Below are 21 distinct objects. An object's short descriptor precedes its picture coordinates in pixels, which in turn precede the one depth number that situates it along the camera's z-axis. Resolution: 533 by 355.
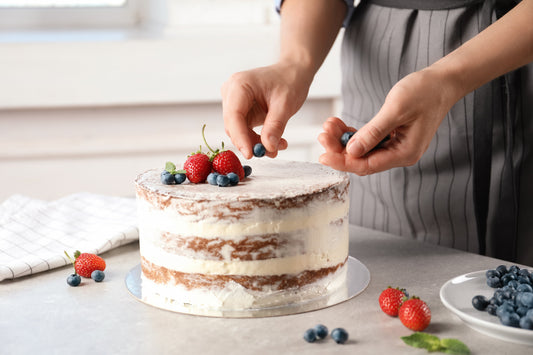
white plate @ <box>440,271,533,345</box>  0.98
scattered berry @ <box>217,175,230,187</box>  1.22
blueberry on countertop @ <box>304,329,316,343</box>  1.03
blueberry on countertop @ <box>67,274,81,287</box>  1.30
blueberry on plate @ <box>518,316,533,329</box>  0.99
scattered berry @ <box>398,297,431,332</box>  1.06
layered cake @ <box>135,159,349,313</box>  1.16
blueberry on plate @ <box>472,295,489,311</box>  1.07
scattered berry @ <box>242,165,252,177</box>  1.30
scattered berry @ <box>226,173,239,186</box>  1.22
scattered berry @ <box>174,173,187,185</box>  1.26
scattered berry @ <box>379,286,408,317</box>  1.12
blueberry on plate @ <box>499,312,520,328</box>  1.00
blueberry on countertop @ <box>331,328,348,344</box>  1.02
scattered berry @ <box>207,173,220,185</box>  1.24
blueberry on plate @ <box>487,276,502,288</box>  1.16
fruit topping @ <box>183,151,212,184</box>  1.25
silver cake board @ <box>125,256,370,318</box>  1.15
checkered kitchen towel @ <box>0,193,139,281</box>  1.40
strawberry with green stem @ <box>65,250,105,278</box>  1.33
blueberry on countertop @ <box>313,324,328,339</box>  1.03
